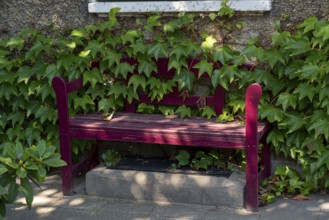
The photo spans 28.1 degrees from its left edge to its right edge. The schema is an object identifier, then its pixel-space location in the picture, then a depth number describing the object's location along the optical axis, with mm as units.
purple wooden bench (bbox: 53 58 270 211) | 5066
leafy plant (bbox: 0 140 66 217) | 3906
